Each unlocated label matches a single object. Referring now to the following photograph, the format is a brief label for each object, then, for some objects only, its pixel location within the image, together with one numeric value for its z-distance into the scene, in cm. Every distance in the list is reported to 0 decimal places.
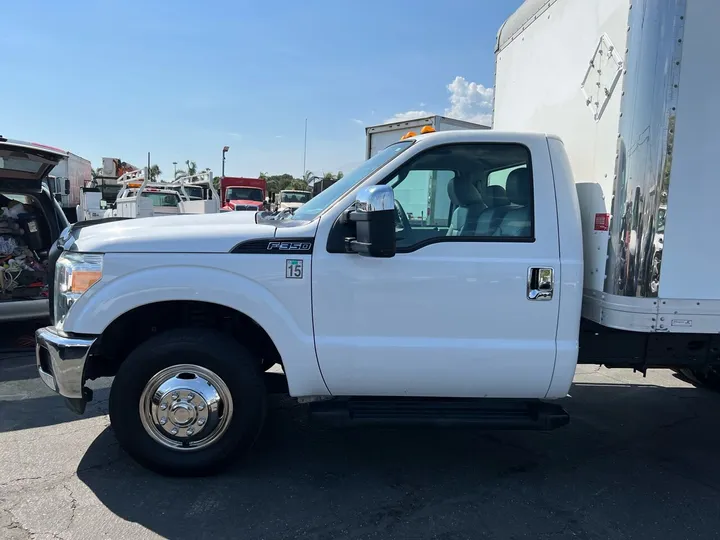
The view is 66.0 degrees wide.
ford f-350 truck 294
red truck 2688
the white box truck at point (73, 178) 1336
